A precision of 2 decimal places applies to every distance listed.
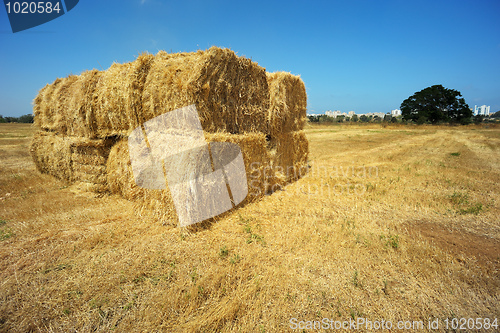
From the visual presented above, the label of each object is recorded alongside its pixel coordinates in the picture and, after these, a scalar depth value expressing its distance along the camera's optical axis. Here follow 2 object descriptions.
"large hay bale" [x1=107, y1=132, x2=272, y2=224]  4.95
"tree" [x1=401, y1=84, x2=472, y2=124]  48.20
